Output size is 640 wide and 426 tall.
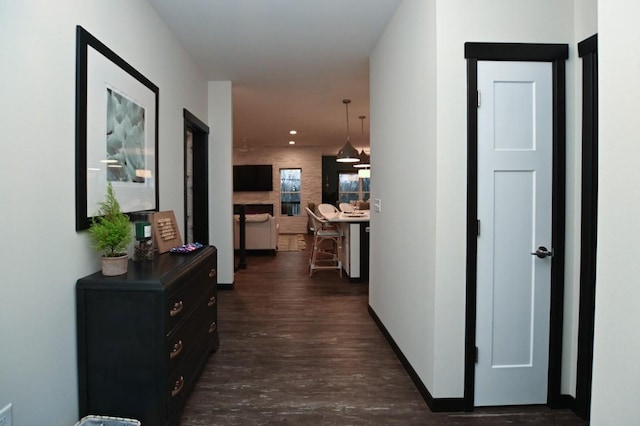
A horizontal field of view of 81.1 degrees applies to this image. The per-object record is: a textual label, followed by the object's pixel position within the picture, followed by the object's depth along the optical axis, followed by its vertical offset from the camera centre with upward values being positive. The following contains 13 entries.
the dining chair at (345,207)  9.11 -0.10
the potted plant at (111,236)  1.83 -0.16
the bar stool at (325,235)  5.95 -0.51
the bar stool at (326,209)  8.04 -0.13
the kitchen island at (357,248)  5.50 -0.66
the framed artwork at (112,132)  1.83 +0.42
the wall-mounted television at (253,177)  11.55 +0.80
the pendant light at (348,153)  6.86 +0.92
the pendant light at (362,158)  7.02 +1.27
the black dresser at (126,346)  1.75 -0.68
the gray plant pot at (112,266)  1.86 -0.31
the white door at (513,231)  2.17 -0.16
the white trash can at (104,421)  1.69 -0.99
